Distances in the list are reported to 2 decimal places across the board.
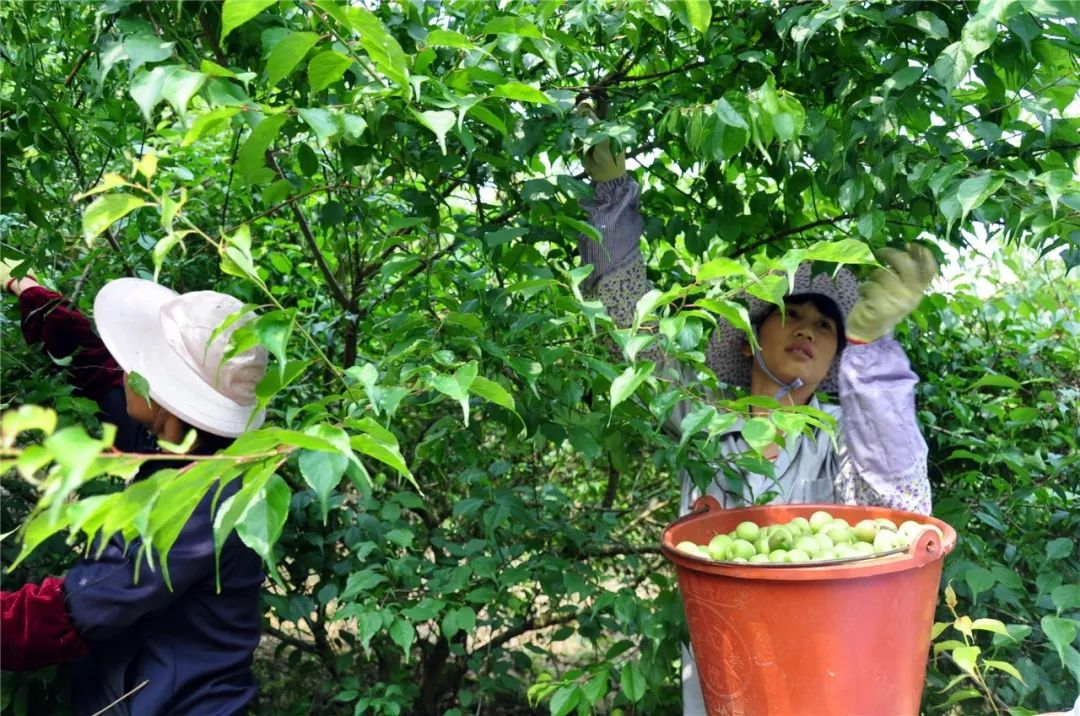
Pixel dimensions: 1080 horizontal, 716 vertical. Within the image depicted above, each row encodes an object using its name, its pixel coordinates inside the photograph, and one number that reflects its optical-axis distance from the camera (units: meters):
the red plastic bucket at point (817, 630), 1.59
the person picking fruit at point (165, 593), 1.80
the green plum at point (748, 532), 1.83
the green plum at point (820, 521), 1.84
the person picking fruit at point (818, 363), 2.01
